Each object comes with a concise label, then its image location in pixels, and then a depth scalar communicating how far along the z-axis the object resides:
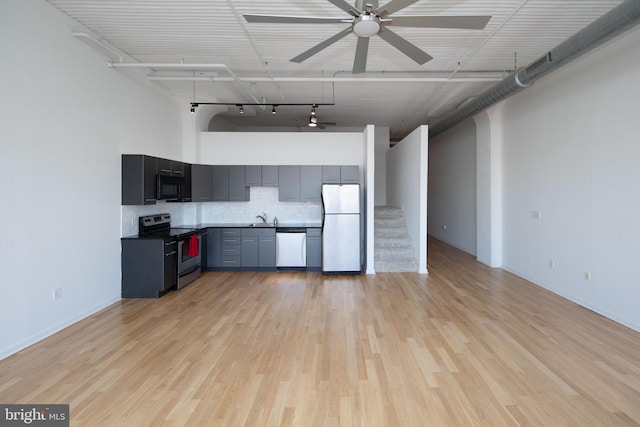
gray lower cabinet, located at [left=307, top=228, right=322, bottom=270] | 5.97
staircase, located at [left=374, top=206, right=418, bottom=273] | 6.10
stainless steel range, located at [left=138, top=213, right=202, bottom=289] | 4.78
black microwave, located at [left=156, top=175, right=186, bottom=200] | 4.74
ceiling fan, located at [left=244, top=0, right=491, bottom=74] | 2.44
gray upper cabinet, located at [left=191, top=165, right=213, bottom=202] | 5.90
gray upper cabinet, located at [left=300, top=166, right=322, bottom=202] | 6.34
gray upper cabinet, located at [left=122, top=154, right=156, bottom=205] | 4.38
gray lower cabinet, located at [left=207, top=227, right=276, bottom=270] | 5.96
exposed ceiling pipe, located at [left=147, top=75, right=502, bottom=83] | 4.66
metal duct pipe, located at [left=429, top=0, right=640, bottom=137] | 2.73
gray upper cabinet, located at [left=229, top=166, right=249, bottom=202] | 6.36
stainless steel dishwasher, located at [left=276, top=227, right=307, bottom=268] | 6.00
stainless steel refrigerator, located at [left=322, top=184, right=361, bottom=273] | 5.72
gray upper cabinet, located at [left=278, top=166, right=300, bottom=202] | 6.34
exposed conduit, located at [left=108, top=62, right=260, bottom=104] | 4.02
